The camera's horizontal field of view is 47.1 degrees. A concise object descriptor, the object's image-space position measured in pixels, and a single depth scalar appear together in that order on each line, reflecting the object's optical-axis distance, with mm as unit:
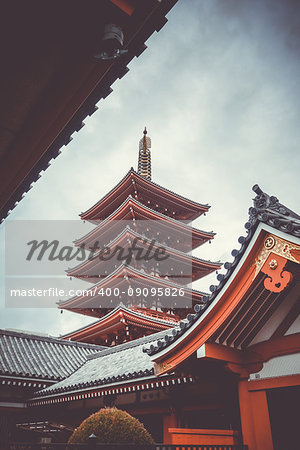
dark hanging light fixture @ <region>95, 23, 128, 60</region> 2543
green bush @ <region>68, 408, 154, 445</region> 4992
